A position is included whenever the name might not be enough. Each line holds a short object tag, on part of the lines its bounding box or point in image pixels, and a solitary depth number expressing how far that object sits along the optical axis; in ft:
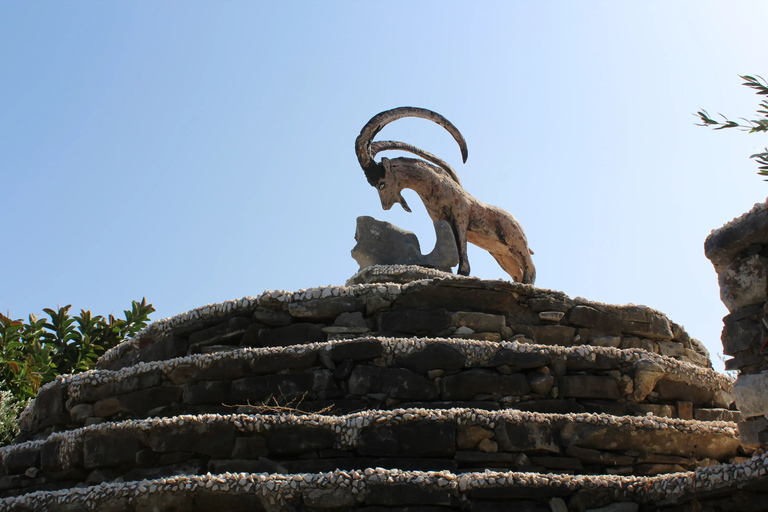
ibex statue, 31.58
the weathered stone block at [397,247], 29.78
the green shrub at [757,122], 14.40
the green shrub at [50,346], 34.01
